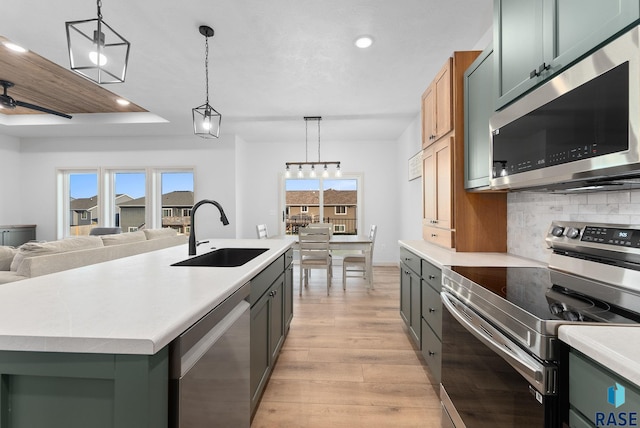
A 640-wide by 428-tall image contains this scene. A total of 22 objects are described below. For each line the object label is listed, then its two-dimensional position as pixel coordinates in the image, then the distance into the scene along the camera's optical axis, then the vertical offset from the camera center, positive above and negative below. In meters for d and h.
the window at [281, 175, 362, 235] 6.33 +0.25
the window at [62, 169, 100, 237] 6.00 +0.24
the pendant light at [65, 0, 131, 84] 1.45 +0.85
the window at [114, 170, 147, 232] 5.96 +0.30
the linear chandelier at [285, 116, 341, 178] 4.57 +1.50
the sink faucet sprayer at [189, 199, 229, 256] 1.94 -0.16
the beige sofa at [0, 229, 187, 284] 2.30 -0.36
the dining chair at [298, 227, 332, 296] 4.09 -0.48
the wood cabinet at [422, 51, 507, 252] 2.15 +0.08
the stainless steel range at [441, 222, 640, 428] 0.82 -0.35
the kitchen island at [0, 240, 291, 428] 0.69 -0.37
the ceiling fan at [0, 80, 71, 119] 3.49 +1.38
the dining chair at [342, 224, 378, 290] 4.29 -0.72
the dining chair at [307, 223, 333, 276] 5.20 -0.21
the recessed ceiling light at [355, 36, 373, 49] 2.51 +1.52
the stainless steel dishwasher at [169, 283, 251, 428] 0.79 -0.51
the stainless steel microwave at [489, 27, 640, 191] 0.91 +0.34
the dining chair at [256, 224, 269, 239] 4.84 -0.31
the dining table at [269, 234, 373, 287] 4.23 -0.48
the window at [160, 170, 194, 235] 5.92 +0.40
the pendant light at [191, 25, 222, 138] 2.40 +0.81
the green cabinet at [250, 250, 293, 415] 1.55 -0.69
